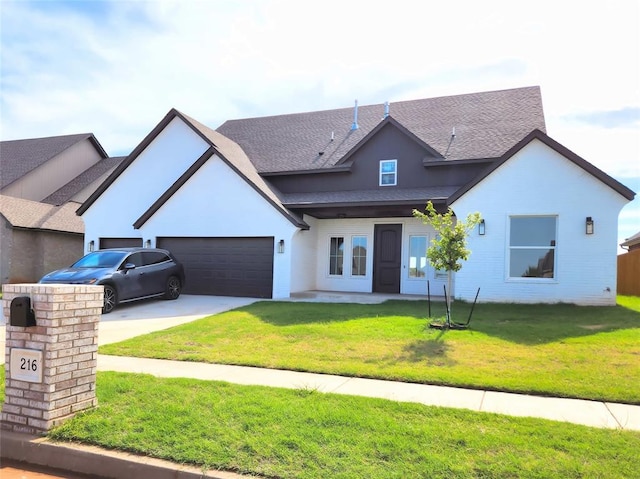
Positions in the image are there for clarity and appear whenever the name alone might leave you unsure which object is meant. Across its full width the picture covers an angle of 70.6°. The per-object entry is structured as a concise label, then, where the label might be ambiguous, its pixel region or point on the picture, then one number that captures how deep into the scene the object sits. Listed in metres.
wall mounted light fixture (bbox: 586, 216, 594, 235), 12.08
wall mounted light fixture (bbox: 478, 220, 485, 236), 13.04
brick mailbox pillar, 4.50
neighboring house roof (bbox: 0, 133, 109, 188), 25.47
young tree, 9.41
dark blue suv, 11.98
